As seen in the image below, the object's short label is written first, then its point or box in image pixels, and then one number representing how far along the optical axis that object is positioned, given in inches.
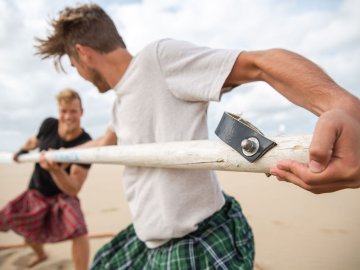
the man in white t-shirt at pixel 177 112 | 32.6
